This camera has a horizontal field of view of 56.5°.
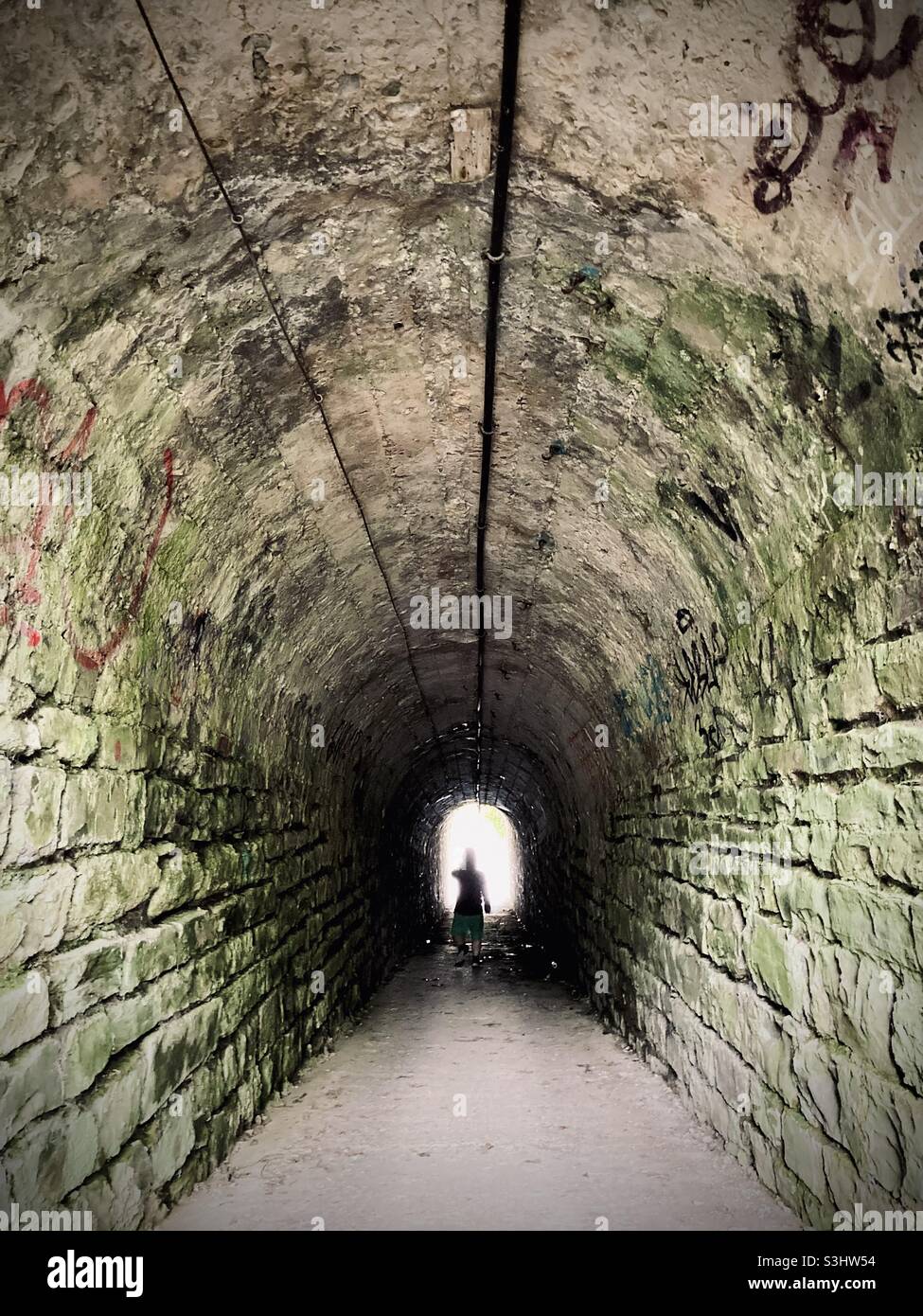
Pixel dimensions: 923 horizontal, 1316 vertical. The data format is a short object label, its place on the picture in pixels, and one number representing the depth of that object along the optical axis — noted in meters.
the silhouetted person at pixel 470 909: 12.44
